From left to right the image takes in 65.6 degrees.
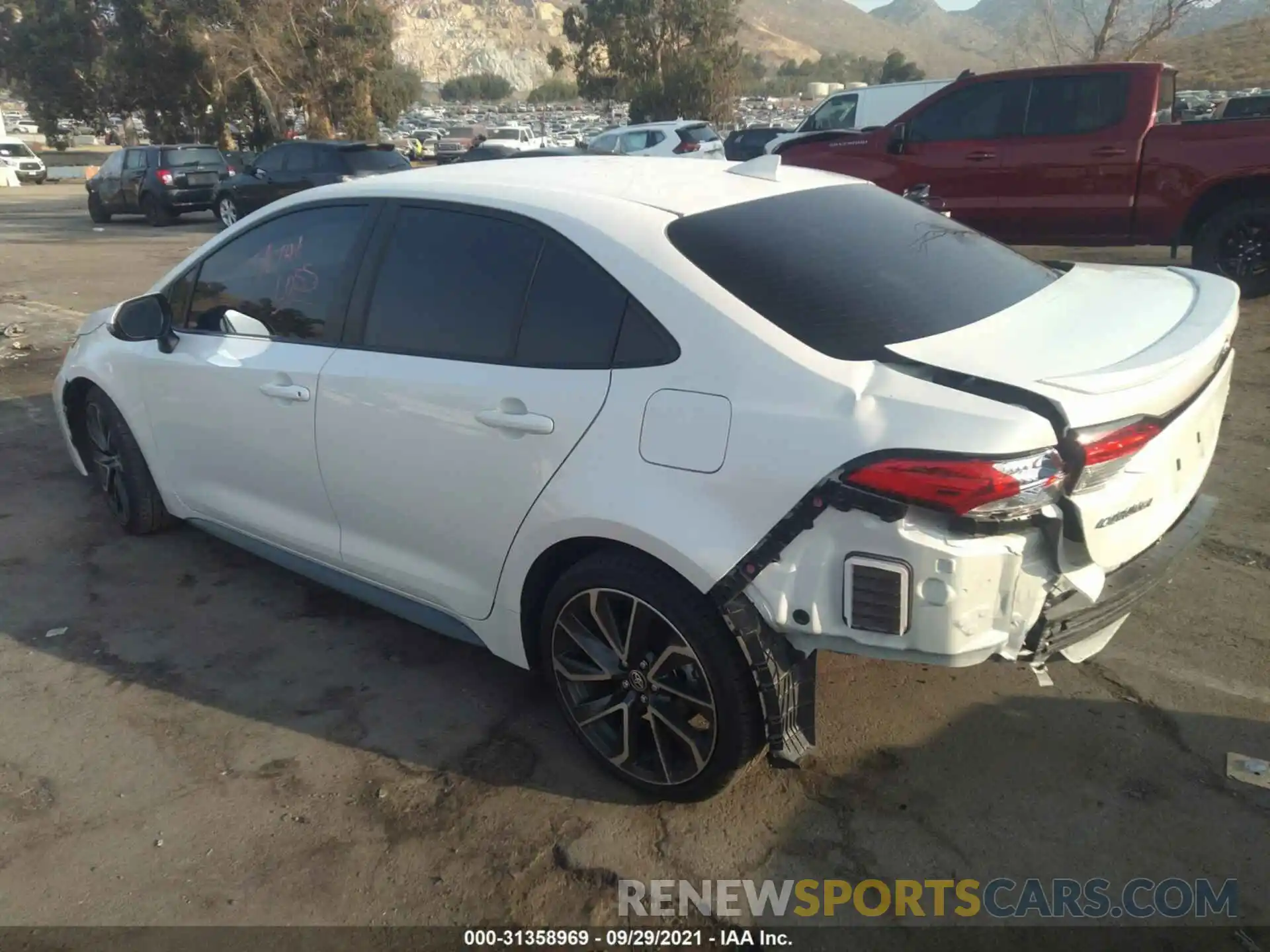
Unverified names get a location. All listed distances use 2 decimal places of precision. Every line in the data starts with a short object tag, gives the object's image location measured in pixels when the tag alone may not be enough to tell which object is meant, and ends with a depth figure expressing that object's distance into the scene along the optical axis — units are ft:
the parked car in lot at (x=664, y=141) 69.41
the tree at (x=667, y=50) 135.03
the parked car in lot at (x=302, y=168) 53.47
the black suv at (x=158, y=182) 64.54
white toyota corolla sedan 7.47
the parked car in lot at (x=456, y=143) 110.73
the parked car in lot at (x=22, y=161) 111.14
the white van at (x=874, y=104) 57.62
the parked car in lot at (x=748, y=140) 69.00
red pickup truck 27.20
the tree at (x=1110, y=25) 60.49
